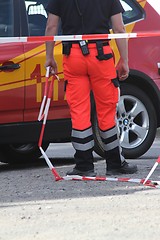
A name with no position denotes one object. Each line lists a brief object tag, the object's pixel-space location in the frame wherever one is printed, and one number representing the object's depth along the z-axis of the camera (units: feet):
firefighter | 37.31
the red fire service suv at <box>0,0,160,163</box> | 41.83
